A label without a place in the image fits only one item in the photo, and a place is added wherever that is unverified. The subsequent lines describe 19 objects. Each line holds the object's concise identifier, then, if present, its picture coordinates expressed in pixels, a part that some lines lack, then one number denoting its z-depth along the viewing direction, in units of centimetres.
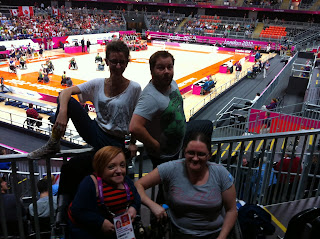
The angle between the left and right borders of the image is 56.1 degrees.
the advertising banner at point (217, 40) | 3853
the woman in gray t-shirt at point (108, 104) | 269
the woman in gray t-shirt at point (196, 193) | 254
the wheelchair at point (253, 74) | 2272
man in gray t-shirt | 262
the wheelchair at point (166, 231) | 245
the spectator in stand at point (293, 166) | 514
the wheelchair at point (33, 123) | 1212
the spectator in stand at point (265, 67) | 2246
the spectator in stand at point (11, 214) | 319
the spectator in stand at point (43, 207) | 364
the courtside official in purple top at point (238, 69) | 2261
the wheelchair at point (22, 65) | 2392
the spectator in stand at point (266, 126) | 1082
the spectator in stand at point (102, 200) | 228
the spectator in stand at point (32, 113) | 1214
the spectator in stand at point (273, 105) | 1316
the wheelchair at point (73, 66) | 2389
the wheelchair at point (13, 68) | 2244
